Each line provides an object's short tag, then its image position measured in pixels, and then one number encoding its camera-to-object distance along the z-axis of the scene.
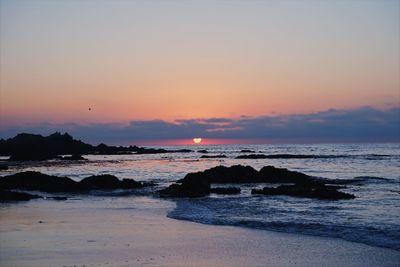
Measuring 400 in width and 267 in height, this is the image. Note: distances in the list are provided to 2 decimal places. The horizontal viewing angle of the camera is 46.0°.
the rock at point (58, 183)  32.03
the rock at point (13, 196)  24.60
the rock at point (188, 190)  29.14
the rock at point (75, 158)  82.88
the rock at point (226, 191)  30.55
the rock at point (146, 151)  137.05
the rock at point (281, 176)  40.41
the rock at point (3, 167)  53.72
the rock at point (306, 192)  26.52
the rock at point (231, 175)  40.56
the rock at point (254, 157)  94.82
